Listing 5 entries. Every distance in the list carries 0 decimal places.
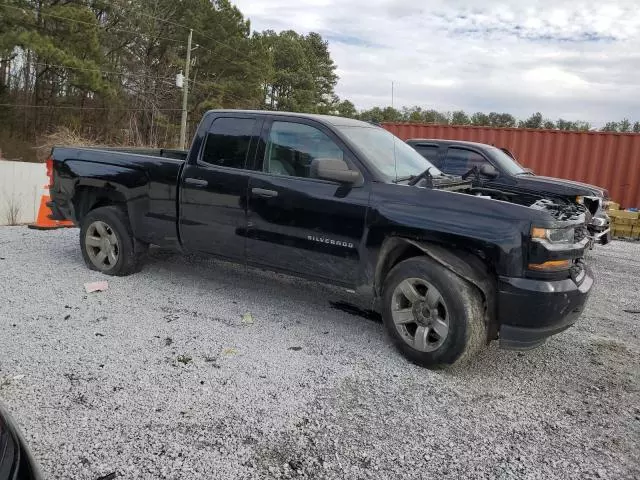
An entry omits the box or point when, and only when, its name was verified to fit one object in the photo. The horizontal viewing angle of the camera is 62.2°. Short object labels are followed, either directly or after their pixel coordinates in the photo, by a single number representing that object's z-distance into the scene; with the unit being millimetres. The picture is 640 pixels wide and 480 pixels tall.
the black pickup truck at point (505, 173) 8500
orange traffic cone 8422
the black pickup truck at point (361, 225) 3621
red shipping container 13797
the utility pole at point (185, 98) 32531
